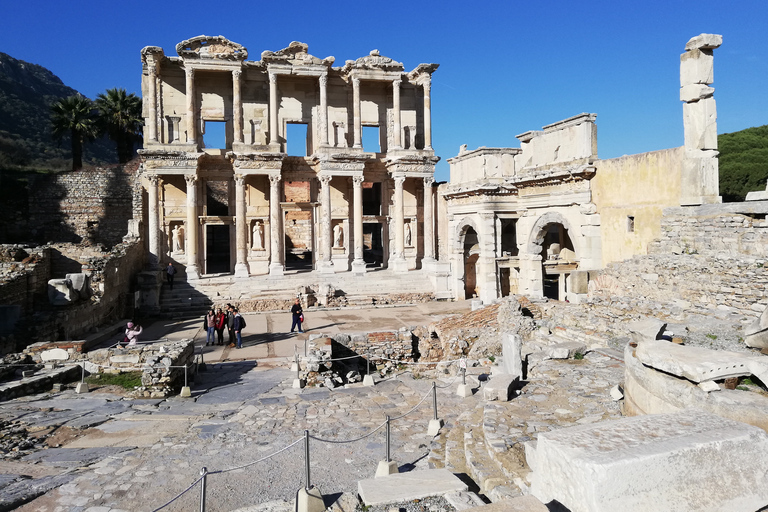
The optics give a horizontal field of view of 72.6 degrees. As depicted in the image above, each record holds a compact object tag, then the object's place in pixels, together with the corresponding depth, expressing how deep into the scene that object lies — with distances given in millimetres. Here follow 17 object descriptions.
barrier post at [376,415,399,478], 6008
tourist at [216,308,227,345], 16297
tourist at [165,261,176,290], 23656
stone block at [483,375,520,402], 8062
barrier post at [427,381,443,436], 7875
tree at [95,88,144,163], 38000
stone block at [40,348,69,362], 11609
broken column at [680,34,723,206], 12180
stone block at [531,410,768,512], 3744
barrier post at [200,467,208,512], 4570
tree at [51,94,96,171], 37062
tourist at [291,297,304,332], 17875
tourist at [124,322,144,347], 12989
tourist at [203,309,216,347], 16297
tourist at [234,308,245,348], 15829
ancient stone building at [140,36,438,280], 25562
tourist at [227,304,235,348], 16416
